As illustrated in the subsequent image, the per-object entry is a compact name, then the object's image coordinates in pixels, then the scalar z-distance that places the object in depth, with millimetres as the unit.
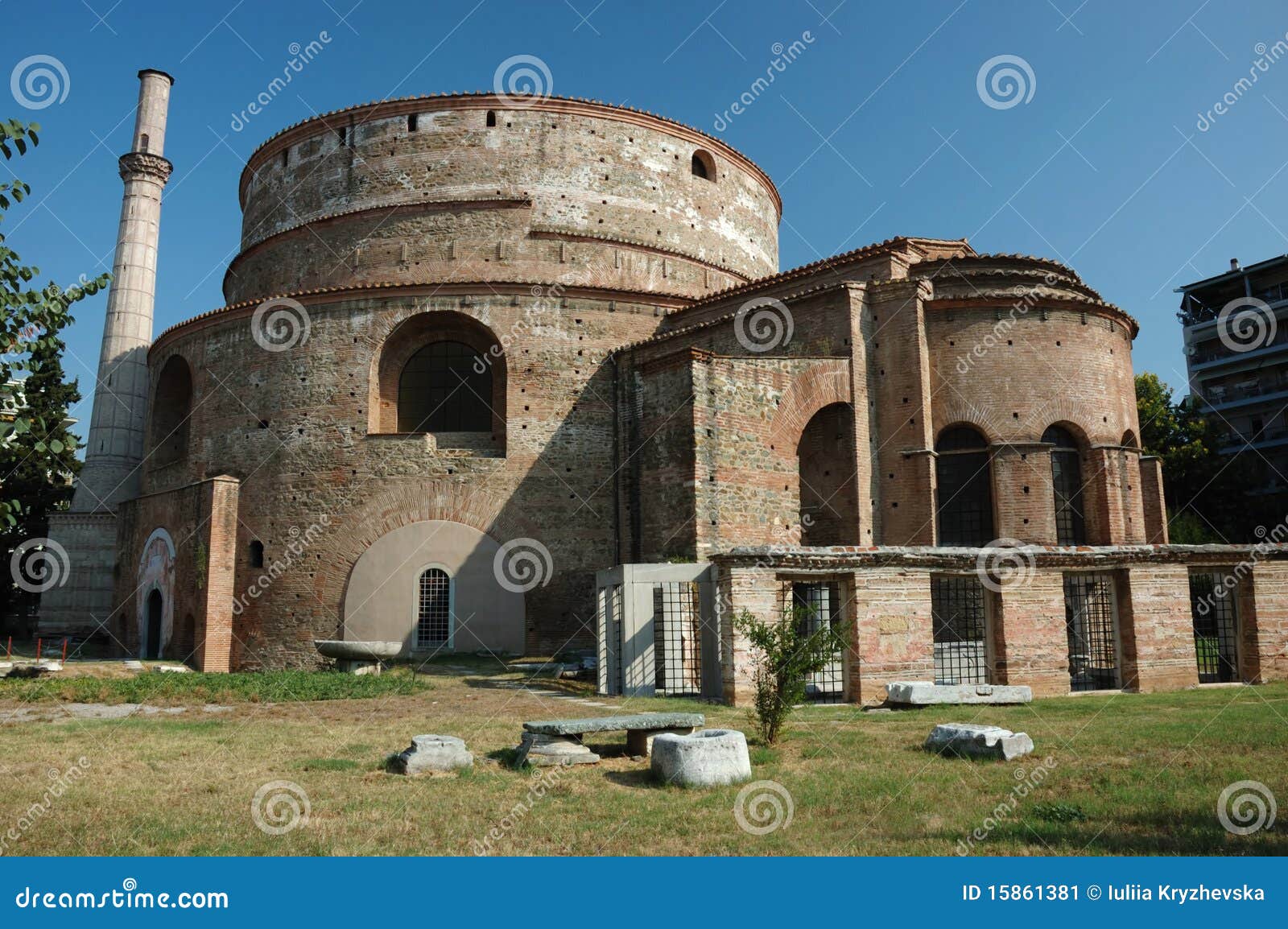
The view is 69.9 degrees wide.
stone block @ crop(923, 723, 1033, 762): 7328
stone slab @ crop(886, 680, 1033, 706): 10398
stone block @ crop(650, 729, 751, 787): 6551
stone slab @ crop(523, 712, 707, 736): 7520
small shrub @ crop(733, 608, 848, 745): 8086
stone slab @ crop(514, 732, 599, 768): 7355
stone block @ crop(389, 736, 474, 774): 7105
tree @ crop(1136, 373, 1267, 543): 28422
